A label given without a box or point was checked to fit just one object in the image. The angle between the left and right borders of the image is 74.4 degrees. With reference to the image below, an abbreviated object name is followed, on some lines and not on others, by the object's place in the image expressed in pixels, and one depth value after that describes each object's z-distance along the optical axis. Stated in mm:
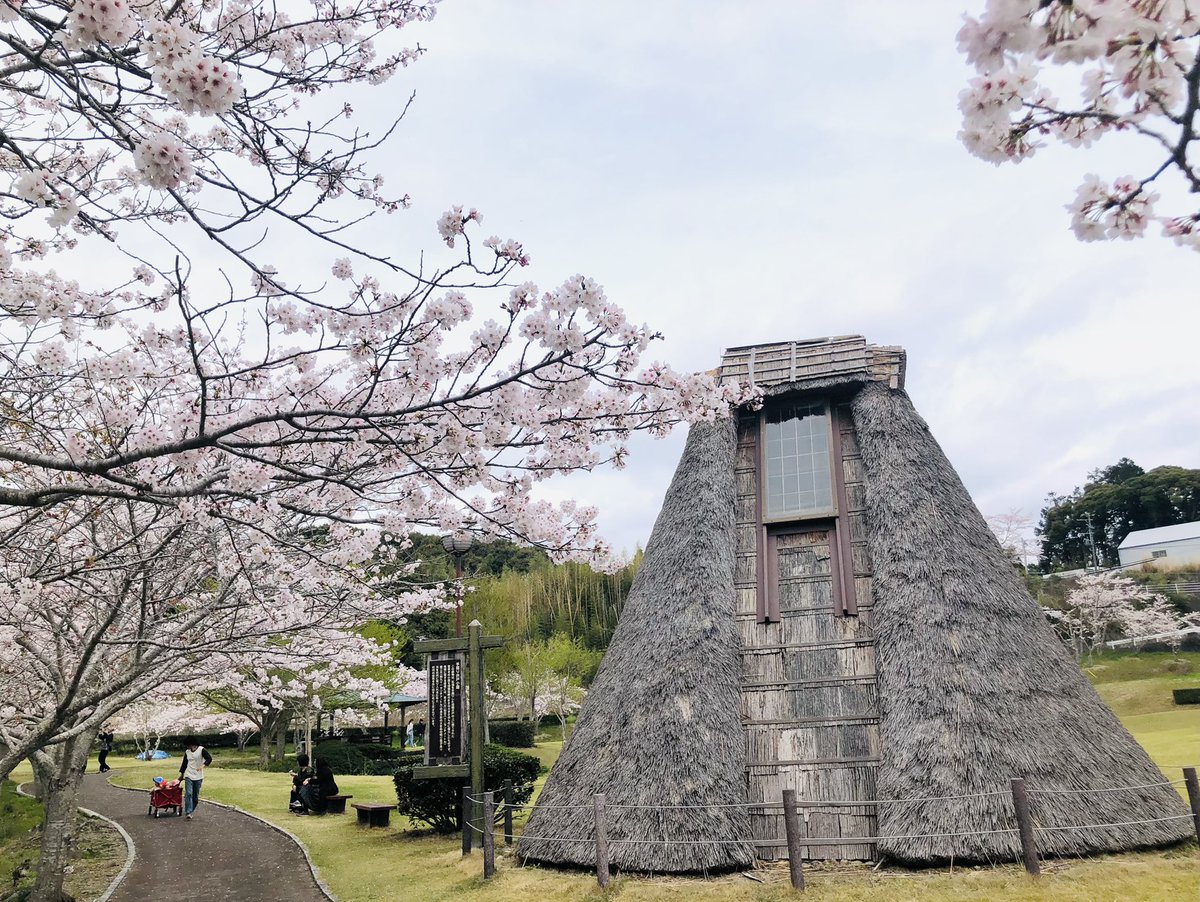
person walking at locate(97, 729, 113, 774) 24212
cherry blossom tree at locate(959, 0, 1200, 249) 1959
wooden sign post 10023
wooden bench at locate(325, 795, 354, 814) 14219
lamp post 9953
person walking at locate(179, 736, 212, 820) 14211
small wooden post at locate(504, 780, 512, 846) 9705
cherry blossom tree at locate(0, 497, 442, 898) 5257
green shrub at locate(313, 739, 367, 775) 22438
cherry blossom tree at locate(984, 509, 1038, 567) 41750
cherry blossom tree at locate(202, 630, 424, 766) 17627
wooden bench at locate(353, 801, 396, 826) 12401
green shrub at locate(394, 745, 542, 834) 11188
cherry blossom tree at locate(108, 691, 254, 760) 24694
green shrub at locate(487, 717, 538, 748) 26156
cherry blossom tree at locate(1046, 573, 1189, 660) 32812
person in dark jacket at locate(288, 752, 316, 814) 14348
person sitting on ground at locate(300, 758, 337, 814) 14203
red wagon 14828
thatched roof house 7344
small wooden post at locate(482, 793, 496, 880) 8172
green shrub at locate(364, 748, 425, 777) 22656
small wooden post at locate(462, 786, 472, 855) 9305
